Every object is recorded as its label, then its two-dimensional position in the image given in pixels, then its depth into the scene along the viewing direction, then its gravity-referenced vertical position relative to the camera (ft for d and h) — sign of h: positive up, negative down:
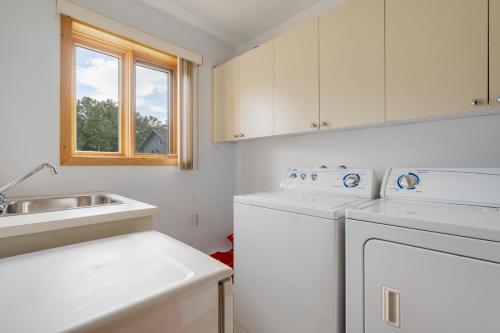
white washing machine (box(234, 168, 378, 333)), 3.74 -1.65
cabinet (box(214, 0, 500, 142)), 3.64 +1.99
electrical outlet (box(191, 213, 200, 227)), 7.68 -1.83
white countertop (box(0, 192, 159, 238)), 2.74 -0.69
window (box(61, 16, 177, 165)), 5.47 +1.85
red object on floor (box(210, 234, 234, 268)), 7.50 -3.02
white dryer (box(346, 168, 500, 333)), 2.58 -1.23
